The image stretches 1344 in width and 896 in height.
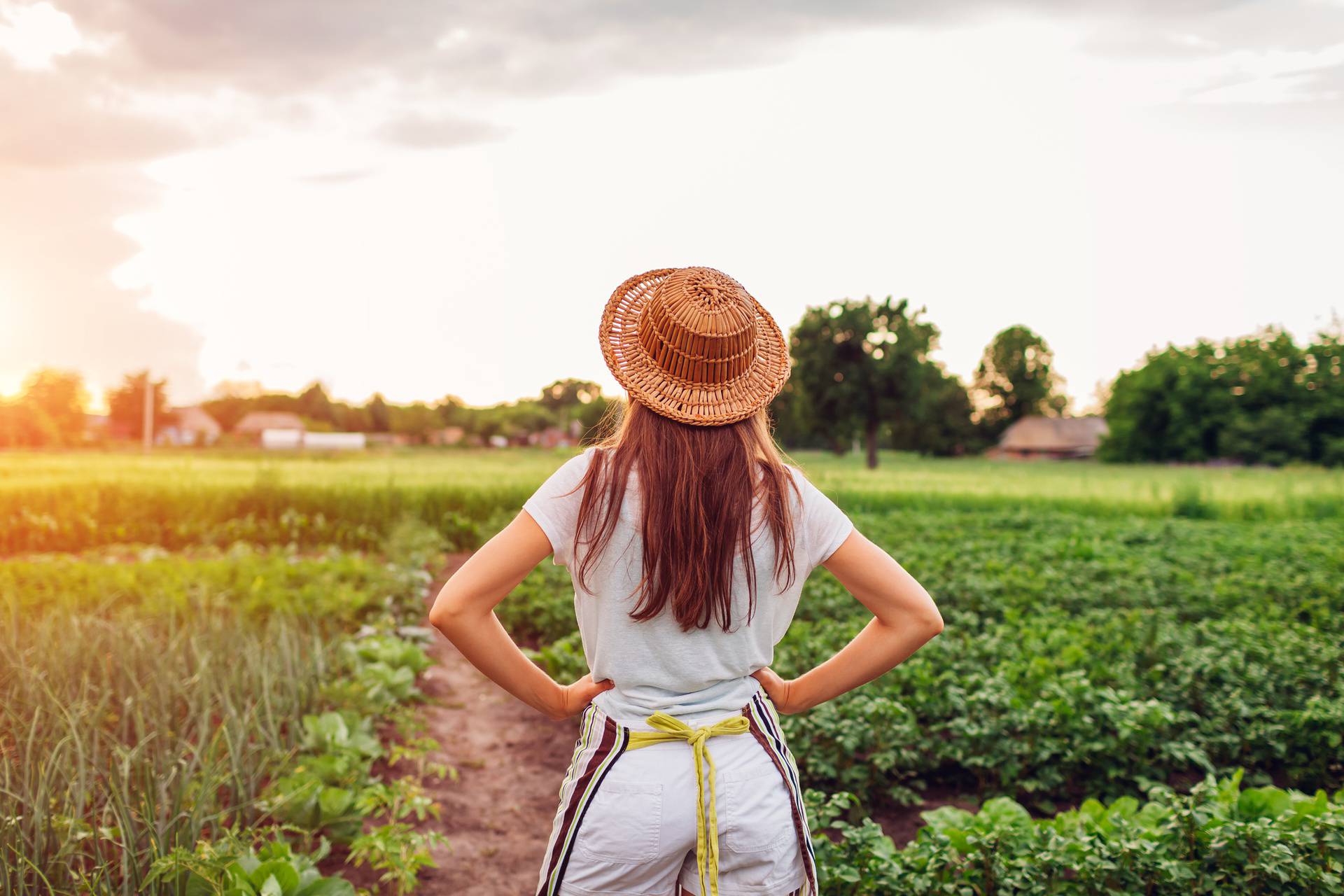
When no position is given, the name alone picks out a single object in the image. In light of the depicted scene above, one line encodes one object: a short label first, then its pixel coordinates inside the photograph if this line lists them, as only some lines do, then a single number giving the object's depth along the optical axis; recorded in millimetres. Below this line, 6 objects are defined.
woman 1396
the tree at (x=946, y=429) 64125
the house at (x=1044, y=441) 65375
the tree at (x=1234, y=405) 42625
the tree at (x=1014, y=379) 70000
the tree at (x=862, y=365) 39625
